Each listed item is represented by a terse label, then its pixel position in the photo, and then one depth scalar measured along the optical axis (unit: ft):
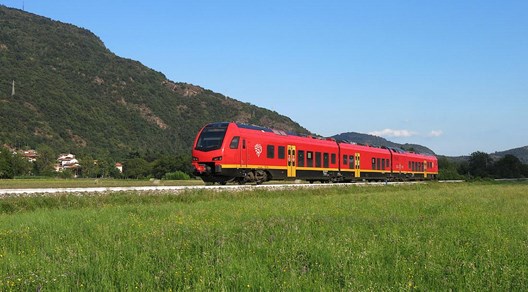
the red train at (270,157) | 88.99
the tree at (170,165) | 244.48
